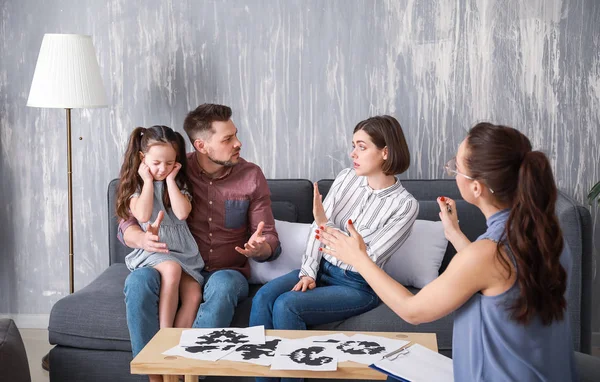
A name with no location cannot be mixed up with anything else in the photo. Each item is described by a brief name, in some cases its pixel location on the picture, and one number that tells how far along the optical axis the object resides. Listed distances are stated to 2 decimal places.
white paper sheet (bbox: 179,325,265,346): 2.05
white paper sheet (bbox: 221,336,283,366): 1.90
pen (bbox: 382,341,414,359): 1.94
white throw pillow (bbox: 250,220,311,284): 2.98
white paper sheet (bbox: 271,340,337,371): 1.86
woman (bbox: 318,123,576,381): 1.58
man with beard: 2.84
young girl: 2.74
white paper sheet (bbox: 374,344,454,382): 1.79
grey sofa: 2.62
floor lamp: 3.12
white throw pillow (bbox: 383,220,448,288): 2.88
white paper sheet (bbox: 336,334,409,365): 1.92
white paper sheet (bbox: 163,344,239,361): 1.93
